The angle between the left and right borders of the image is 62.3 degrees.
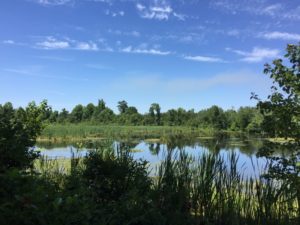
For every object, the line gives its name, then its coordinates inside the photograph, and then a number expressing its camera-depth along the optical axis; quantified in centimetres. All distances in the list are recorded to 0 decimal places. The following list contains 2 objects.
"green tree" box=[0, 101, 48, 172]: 216
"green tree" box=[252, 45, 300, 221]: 312
